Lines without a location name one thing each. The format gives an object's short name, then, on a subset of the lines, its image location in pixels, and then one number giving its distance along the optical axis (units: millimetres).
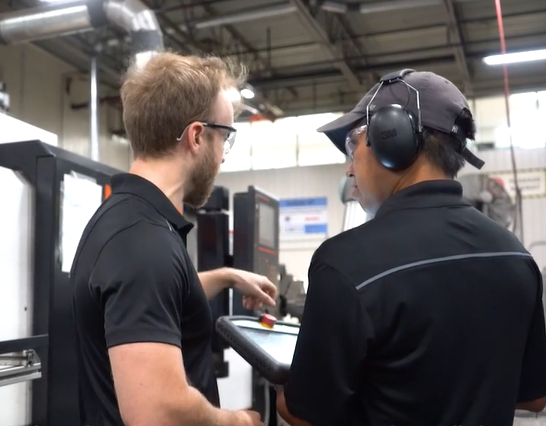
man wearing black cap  958
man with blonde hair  907
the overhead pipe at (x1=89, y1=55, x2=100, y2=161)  4989
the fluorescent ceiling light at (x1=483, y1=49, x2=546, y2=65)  5791
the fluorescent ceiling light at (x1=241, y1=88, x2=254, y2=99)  7094
